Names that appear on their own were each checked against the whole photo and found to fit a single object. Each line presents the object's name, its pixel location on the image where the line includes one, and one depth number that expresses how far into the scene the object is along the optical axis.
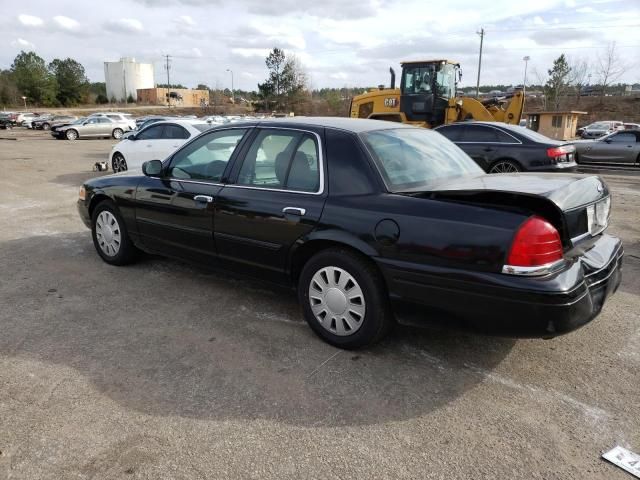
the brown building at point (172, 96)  96.97
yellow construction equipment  15.14
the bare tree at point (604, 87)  61.80
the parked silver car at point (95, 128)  31.14
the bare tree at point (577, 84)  62.07
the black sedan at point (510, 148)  10.16
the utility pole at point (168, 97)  89.69
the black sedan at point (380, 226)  2.87
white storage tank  106.44
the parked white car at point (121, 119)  32.17
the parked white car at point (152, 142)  11.75
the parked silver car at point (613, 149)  16.47
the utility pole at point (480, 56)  54.53
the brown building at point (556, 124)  26.08
